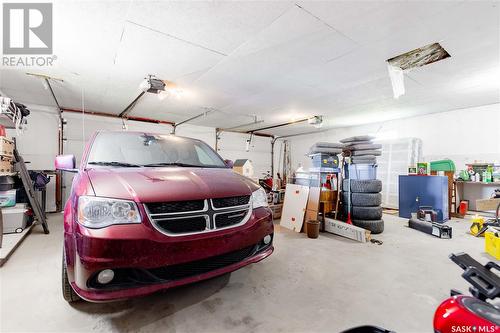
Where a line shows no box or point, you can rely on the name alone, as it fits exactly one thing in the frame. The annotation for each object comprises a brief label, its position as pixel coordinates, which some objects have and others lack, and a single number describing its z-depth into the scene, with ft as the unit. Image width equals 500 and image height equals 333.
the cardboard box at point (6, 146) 10.90
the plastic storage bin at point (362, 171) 12.76
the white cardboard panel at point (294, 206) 12.82
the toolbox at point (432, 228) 11.50
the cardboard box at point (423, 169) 16.79
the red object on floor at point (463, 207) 16.90
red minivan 4.05
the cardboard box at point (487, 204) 14.64
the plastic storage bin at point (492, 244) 9.05
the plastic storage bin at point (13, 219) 10.87
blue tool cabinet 15.20
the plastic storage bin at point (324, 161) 13.38
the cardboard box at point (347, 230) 10.85
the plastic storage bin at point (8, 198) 11.63
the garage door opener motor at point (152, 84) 12.41
